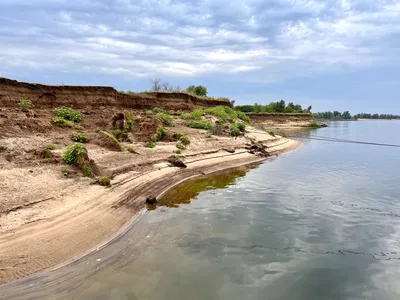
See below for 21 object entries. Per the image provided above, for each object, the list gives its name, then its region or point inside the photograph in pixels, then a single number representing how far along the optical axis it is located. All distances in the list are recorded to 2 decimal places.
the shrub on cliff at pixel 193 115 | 31.58
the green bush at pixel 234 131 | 30.02
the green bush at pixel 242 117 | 45.08
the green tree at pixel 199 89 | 64.65
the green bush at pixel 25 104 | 20.06
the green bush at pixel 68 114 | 21.19
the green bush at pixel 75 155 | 13.09
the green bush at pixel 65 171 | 12.21
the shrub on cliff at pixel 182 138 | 22.96
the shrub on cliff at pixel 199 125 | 28.94
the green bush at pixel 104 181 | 12.53
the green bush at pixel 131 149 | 17.98
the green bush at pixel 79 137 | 17.52
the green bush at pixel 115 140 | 17.69
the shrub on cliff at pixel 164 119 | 26.33
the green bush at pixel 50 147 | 14.35
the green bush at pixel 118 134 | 19.92
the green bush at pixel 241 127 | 33.28
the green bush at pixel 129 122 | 21.39
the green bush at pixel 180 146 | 21.58
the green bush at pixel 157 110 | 31.00
